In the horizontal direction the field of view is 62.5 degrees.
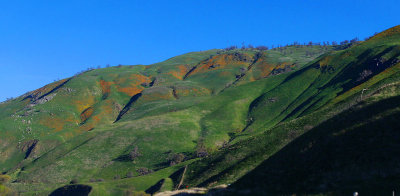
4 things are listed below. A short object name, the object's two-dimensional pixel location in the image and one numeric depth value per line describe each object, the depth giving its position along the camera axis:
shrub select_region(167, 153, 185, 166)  123.12
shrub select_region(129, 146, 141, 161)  131.75
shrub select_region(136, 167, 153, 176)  119.01
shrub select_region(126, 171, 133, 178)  116.65
